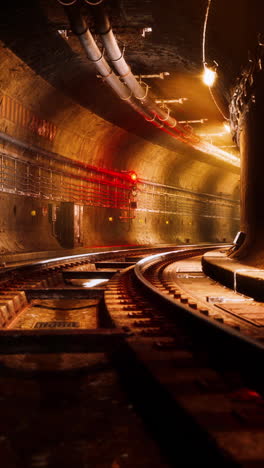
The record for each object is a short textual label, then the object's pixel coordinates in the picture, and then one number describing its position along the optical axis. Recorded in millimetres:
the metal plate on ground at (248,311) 4736
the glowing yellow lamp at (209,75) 10688
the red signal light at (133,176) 21250
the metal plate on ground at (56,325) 5391
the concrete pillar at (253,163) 8211
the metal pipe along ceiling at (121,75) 8530
